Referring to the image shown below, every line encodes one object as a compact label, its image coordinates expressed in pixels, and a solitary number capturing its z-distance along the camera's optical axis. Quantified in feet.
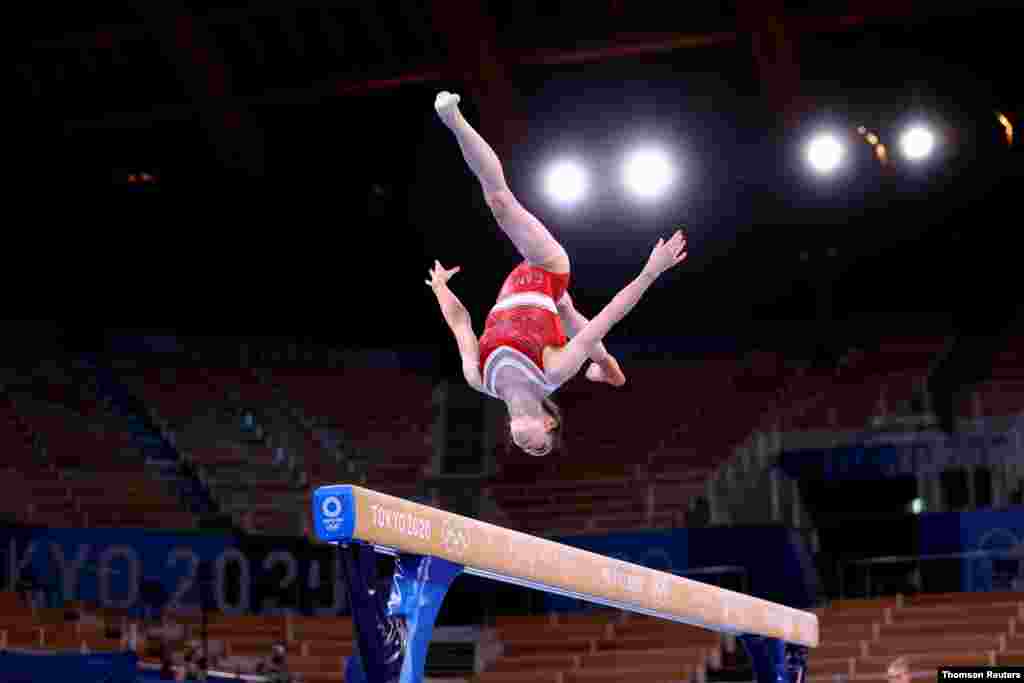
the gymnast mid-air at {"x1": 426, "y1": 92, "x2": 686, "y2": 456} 21.72
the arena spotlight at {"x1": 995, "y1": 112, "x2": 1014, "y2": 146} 61.57
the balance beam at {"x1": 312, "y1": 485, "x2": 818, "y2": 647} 18.10
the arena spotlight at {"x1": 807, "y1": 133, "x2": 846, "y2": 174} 63.00
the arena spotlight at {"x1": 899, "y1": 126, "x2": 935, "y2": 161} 63.16
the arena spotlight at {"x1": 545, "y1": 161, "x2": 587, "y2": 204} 64.85
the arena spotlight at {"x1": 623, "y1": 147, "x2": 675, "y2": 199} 64.95
